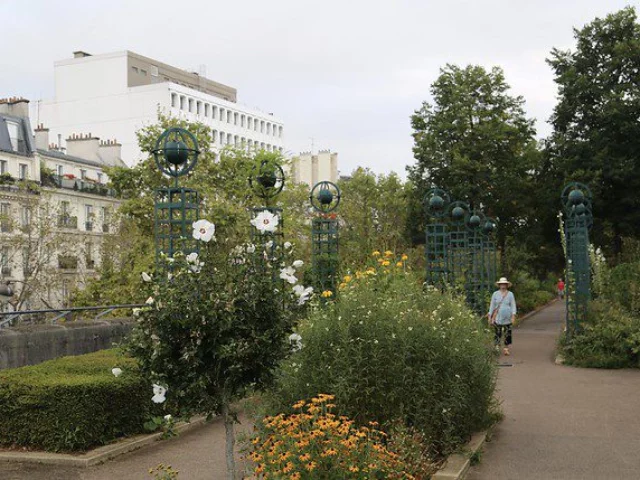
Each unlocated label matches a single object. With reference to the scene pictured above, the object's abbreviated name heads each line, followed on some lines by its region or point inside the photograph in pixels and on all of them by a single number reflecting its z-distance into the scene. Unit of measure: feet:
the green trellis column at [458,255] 66.49
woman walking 58.59
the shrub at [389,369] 26.40
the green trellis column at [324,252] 51.96
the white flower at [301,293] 21.36
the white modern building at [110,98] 263.90
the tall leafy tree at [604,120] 103.09
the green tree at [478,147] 121.70
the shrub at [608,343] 52.03
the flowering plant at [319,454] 19.79
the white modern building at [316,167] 302.04
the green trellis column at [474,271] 73.61
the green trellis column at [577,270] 58.44
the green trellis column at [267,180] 42.50
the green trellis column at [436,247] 58.54
